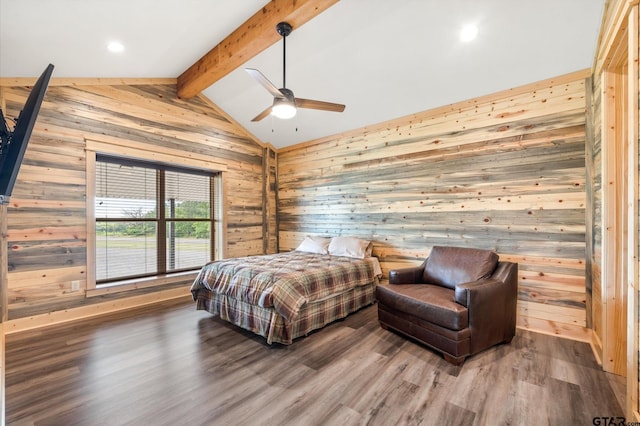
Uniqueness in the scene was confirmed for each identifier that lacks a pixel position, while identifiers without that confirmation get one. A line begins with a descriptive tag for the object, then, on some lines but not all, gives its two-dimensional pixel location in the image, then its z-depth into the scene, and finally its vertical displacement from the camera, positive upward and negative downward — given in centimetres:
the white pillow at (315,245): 450 -53
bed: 268 -84
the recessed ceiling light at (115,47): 291 +178
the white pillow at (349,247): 407 -52
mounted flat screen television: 159 +45
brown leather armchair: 234 -82
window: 374 -7
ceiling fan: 236 +105
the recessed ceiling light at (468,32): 257 +168
